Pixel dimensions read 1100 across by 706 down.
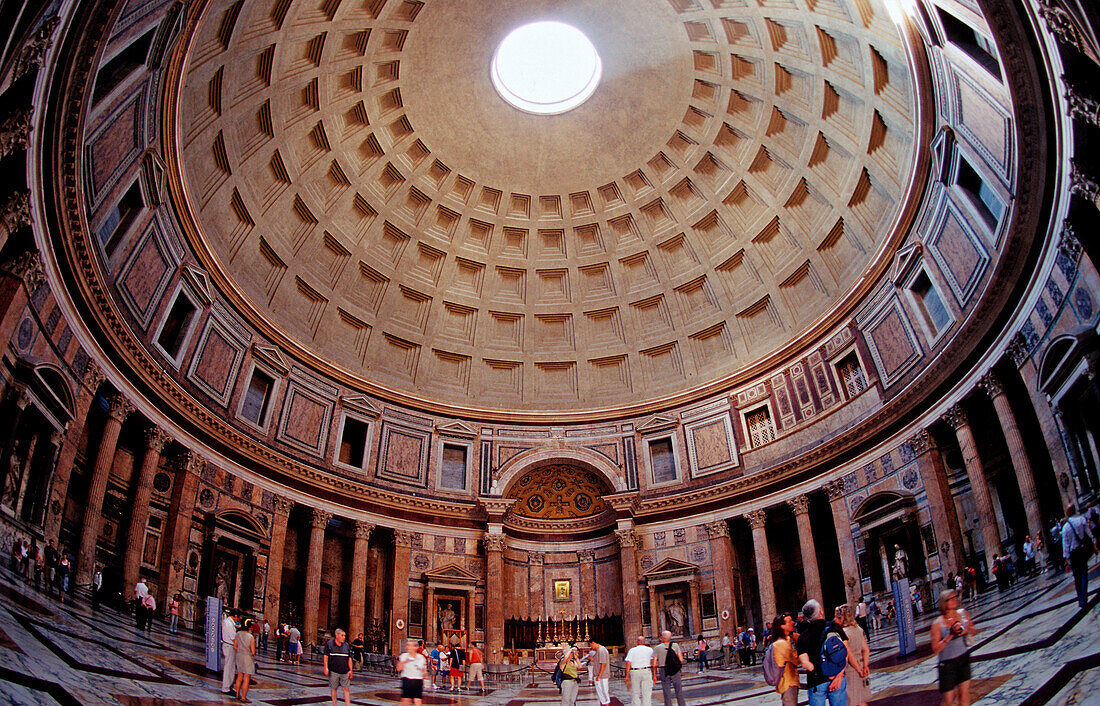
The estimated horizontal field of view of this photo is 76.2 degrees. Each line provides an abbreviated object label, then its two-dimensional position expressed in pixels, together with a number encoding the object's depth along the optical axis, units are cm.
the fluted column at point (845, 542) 2381
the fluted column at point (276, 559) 2357
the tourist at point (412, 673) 971
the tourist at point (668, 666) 1066
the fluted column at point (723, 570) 2661
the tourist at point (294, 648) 2075
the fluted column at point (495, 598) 2748
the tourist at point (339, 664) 1074
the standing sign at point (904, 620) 1223
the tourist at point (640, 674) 1016
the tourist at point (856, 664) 698
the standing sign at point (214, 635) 1235
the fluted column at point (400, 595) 2648
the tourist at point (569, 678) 1081
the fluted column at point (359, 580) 2564
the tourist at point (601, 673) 1189
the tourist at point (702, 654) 2142
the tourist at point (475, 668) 1888
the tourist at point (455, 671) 1756
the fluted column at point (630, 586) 2791
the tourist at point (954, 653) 635
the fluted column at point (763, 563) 2603
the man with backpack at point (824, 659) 665
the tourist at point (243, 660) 1095
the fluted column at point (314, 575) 2422
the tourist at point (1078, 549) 984
